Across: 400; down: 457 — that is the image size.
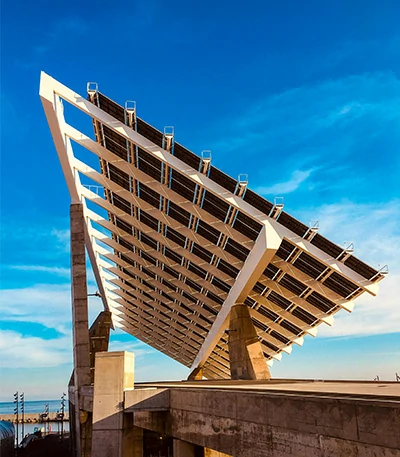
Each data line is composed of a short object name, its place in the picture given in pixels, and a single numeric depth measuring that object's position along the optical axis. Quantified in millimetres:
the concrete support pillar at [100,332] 37219
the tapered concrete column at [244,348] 24453
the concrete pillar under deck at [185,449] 12680
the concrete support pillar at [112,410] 13469
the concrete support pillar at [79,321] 21438
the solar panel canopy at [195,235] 18859
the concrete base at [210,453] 16081
